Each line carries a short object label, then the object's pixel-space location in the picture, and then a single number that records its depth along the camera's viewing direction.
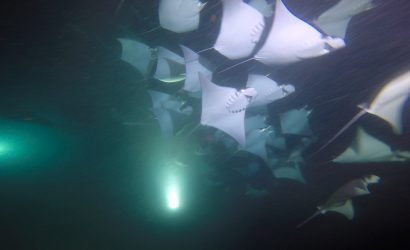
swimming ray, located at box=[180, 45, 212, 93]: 3.37
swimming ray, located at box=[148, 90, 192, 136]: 4.23
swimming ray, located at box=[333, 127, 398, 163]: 4.35
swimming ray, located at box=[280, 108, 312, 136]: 4.20
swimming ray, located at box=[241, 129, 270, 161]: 4.55
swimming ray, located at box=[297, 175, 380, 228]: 4.14
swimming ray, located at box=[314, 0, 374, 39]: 2.57
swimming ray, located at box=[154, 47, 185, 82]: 3.63
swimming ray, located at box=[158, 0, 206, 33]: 3.00
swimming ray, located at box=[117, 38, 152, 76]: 3.48
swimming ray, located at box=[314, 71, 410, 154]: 3.22
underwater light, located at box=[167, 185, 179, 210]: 6.79
